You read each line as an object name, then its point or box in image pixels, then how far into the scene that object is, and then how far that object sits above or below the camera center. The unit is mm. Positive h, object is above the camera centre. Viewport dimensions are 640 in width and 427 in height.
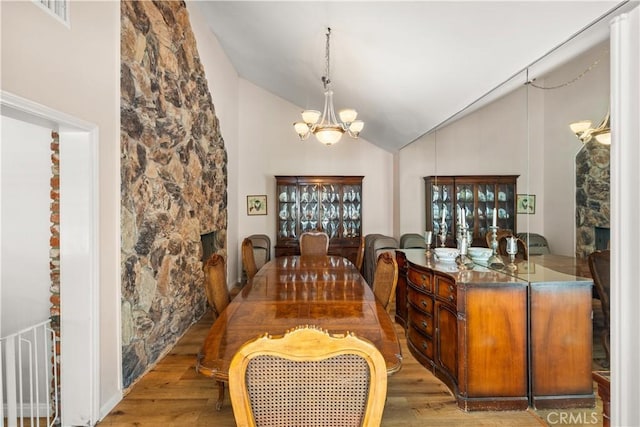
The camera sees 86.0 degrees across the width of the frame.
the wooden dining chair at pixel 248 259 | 3475 -493
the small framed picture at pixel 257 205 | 6684 +125
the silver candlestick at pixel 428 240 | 4072 -352
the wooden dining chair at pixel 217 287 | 2271 -516
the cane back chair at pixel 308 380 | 1008 -514
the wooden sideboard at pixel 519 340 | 2281 -897
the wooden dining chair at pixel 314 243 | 4910 -455
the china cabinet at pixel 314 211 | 6297 +7
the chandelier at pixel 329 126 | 3475 +891
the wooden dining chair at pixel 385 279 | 2426 -492
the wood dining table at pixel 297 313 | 1587 -611
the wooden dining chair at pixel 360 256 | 3862 -509
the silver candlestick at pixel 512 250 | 2818 -321
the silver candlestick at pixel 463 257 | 2975 -415
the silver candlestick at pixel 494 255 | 2902 -384
